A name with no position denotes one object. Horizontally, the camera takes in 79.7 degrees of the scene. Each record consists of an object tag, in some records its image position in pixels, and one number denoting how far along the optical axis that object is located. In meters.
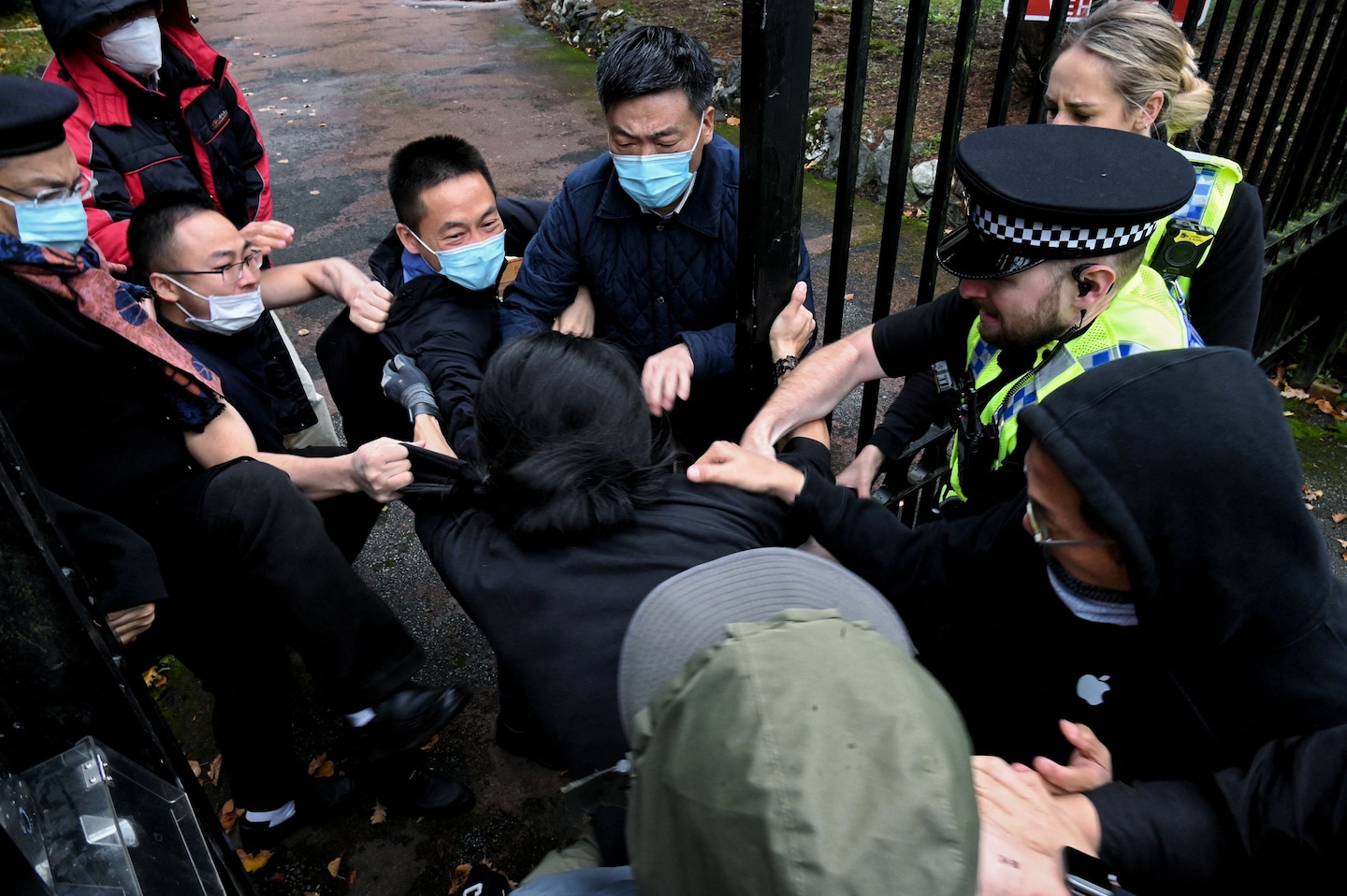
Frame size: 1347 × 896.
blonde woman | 2.17
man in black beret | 1.84
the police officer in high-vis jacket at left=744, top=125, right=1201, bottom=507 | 1.68
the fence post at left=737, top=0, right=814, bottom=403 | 1.54
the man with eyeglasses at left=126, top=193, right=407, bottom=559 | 2.30
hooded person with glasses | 1.23
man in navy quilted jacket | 2.26
